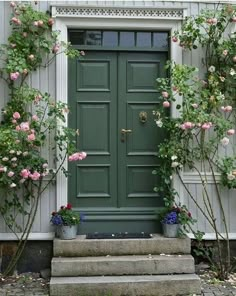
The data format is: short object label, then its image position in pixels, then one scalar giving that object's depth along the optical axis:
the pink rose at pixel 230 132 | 5.48
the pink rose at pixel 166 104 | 5.52
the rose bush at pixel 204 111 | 5.51
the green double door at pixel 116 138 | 5.89
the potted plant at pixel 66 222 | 5.42
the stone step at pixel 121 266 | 5.17
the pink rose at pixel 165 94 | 5.50
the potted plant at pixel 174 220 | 5.54
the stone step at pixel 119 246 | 5.37
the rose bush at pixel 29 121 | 5.39
